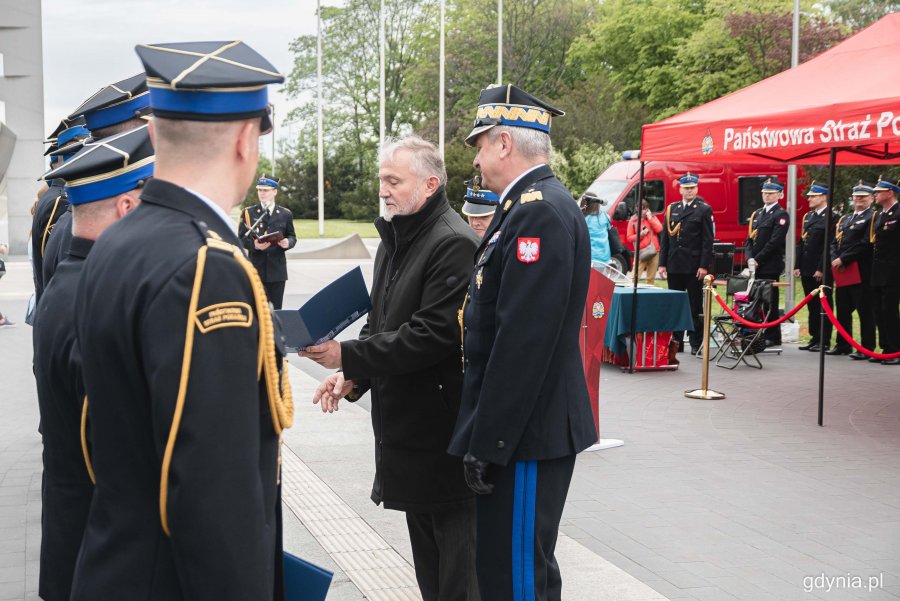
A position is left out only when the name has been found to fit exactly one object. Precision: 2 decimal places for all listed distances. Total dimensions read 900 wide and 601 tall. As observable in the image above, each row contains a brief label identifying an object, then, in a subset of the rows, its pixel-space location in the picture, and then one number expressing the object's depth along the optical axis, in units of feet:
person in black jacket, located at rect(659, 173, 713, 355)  42.45
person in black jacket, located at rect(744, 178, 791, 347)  43.39
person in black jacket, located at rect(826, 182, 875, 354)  40.75
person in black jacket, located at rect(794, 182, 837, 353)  43.42
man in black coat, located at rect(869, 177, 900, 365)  39.24
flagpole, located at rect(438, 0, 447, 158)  132.12
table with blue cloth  36.32
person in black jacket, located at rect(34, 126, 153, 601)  7.93
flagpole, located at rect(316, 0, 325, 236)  134.00
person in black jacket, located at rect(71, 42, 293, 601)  5.76
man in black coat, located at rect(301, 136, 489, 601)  12.21
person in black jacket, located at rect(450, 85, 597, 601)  10.19
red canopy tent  25.13
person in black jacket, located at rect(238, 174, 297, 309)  41.29
